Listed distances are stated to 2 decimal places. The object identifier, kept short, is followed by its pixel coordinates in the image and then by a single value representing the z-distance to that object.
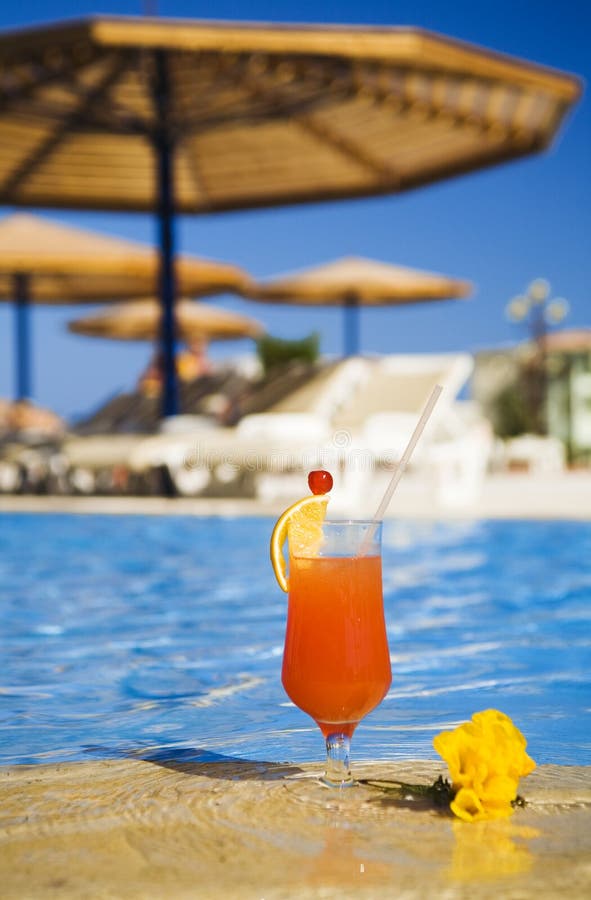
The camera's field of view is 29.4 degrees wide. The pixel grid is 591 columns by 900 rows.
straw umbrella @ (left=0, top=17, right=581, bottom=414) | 8.34
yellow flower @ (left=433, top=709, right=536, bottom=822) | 1.66
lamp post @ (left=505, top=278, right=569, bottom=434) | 19.20
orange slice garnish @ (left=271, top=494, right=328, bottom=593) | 1.79
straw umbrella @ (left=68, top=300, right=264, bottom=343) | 19.02
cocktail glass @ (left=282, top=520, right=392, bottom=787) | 1.75
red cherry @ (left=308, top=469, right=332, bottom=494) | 1.80
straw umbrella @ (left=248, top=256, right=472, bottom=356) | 16.77
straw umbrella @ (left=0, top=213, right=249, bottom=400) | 12.97
